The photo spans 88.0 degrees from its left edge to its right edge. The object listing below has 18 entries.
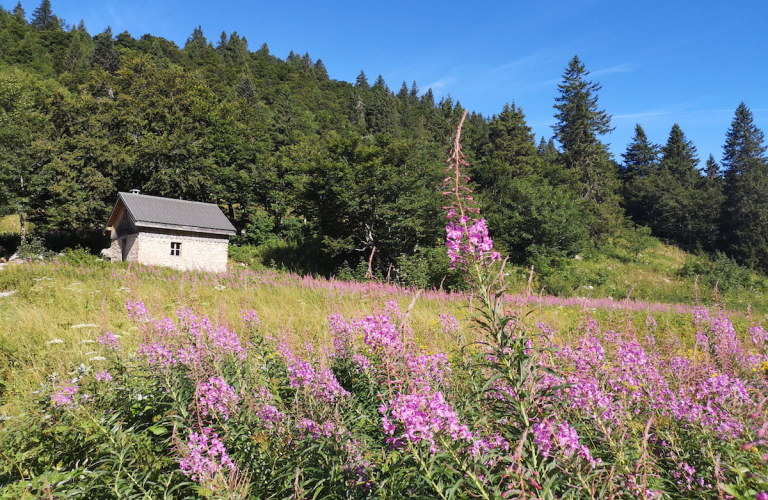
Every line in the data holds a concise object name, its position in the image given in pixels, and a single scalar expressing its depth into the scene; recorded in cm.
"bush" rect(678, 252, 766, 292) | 2456
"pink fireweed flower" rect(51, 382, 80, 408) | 331
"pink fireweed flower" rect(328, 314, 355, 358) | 427
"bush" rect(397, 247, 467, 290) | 1795
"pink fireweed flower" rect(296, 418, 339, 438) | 245
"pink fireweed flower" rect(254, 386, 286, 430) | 284
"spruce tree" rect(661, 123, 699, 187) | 5512
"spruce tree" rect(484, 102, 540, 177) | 4079
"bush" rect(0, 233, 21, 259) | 2762
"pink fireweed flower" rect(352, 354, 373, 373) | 345
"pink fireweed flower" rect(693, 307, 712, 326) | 581
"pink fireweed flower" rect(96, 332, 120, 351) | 401
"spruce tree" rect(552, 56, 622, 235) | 3856
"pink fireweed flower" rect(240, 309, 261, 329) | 440
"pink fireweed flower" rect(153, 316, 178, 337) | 408
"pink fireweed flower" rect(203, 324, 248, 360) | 387
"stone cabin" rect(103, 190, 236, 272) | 2475
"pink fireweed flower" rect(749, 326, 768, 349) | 502
